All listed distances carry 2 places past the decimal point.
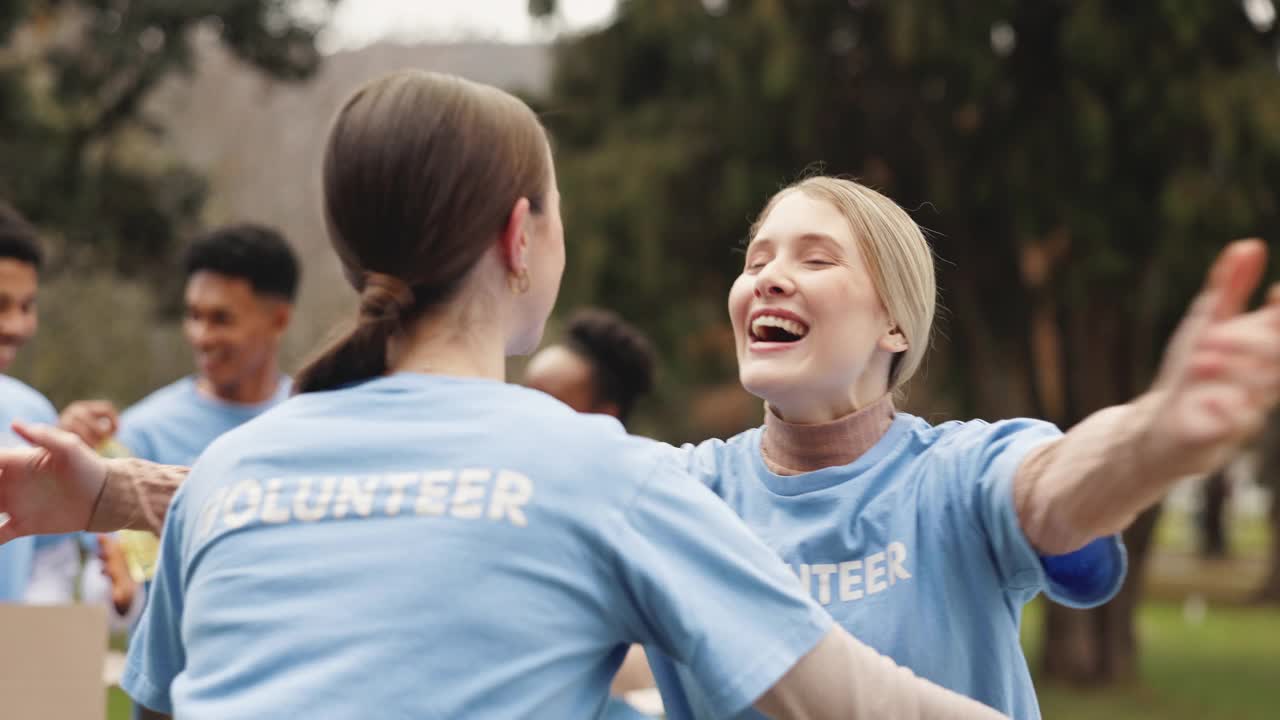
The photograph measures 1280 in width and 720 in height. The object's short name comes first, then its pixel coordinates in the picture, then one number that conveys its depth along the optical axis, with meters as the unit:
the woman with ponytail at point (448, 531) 1.67
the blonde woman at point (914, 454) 1.67
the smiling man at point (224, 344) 5.51
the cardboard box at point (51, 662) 2.66
